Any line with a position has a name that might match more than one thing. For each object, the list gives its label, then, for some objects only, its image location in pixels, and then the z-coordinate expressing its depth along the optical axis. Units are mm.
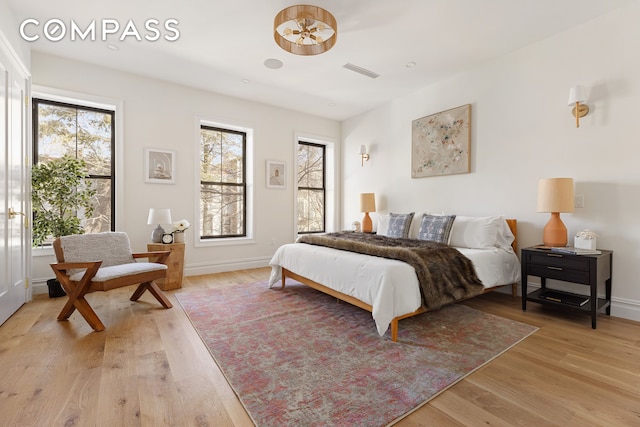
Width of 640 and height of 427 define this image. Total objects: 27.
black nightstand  2451
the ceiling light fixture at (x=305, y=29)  2457
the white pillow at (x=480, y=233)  3242
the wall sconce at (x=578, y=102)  2785
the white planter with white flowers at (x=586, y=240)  2680
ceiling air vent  3771
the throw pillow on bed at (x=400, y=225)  3930
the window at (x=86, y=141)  3574
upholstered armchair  2453
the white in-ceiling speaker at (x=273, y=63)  3631
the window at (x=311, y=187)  5742
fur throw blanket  2418
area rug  1520
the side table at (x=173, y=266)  3650
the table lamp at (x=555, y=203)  2736
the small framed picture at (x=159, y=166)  4047
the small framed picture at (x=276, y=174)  5098
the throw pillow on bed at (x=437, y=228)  3465
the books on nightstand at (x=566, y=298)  2604
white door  2537
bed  2262
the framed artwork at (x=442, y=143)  3893
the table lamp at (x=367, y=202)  5012
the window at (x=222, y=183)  4727
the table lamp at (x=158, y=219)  3695
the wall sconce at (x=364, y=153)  5277
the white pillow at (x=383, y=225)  4266
